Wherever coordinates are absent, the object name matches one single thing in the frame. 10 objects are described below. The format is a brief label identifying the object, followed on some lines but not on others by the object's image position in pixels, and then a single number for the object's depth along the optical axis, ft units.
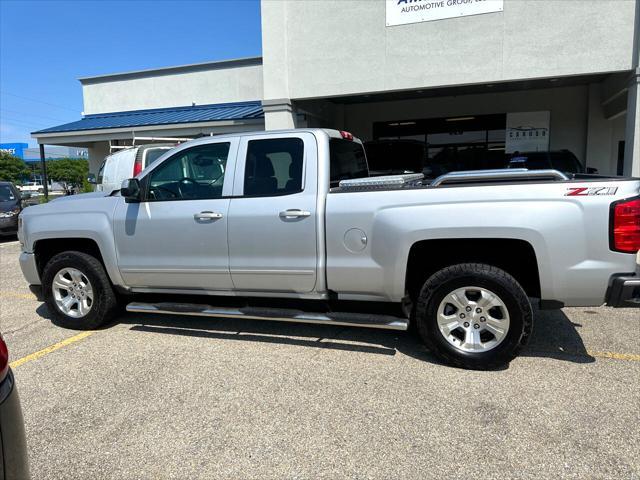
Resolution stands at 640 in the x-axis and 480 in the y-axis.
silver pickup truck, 11.78
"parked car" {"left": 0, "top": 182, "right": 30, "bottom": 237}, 41.86
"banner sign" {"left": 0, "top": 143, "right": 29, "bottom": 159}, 328.70
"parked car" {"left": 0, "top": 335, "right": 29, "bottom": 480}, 5.79
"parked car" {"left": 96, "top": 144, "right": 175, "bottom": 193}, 31.58
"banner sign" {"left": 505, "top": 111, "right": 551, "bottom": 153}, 46.29
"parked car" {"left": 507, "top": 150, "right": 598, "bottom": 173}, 37.04
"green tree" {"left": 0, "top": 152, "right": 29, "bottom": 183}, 205.26
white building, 32.30
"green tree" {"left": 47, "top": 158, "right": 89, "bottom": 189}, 225.56
